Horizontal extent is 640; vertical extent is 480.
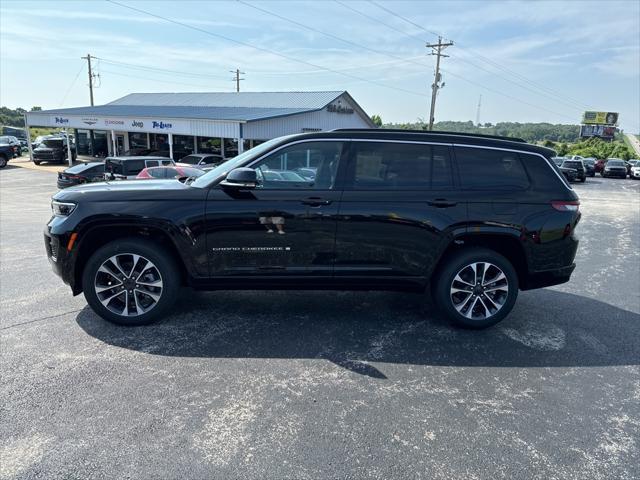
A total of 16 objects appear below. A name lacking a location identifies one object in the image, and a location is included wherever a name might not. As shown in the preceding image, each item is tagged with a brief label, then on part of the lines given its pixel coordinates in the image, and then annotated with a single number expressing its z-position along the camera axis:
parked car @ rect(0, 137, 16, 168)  30.78
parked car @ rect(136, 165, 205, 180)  14.51
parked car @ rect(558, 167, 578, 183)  25.83
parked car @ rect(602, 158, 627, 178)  34.06
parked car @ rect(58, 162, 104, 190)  16.70
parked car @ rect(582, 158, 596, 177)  34.62
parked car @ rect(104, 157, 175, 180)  16.48
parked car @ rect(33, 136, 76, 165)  33.12
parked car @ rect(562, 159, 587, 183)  27.67
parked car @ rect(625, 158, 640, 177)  34.88
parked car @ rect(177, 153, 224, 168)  22.34
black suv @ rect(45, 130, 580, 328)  4.14
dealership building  24.91
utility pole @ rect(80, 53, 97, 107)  53.01
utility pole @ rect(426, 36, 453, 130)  35.75
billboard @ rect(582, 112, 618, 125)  98.75
